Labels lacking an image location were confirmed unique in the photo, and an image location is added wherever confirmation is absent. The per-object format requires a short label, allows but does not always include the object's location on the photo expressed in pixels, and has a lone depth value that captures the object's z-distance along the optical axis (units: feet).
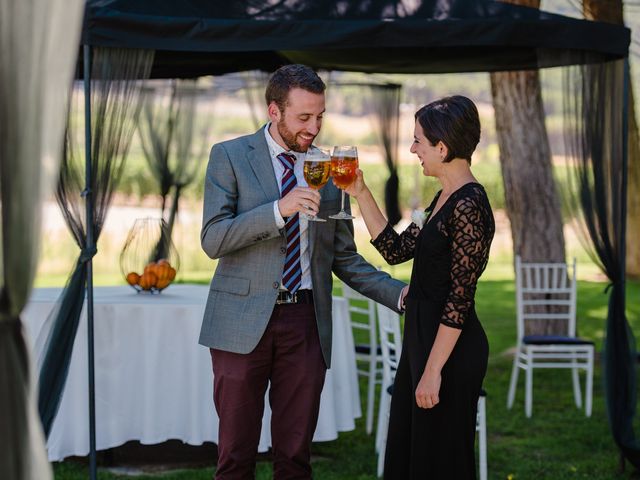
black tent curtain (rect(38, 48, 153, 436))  14.87
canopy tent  14.73
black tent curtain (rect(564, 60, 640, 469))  17.80
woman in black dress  10.48
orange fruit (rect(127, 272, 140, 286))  19.06
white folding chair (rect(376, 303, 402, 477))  17.21
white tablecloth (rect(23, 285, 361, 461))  17.19
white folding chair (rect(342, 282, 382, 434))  20.63
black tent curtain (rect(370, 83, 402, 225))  37.42
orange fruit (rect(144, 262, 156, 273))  19.00
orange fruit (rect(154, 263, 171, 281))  18.94
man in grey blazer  11.18
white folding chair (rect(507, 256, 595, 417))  22.97
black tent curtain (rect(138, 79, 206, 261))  31.14
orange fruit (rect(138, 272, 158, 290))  18.93
